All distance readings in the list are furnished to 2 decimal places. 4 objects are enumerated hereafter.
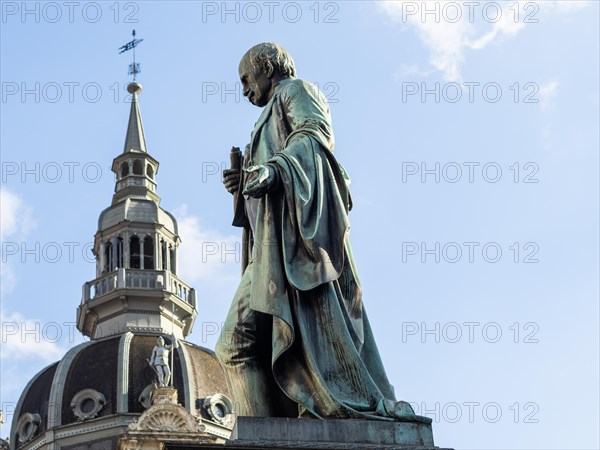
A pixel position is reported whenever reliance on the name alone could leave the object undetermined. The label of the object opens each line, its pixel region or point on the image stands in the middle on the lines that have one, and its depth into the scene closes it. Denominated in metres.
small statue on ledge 93.69
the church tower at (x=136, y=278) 107.44
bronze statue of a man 10.91
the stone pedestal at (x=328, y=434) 10.22
